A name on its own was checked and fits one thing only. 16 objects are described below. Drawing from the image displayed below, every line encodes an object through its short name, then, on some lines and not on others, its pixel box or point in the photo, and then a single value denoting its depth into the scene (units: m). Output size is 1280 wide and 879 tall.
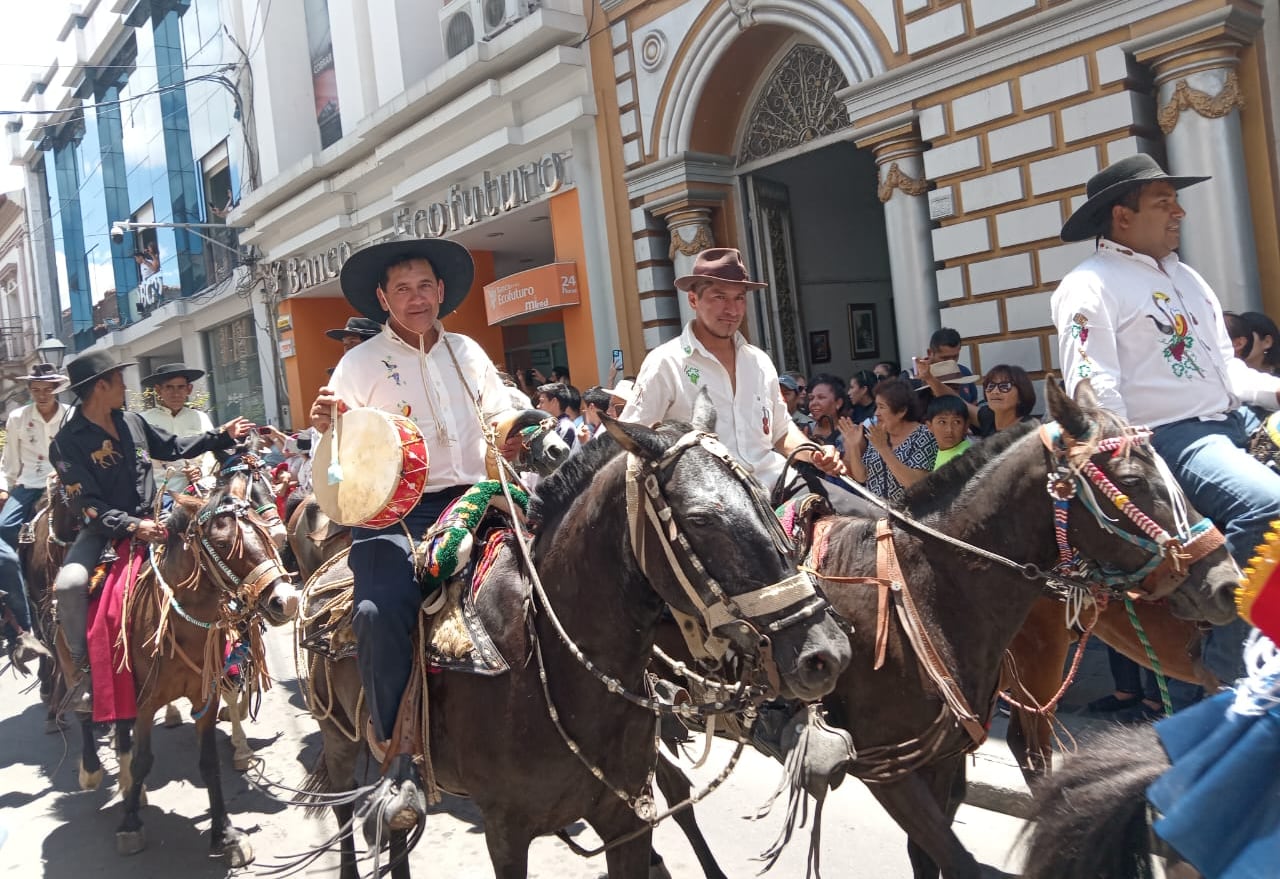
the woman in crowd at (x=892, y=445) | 5.64
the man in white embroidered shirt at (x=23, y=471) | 7.79
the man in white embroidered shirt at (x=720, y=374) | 4.01
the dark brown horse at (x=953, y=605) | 3.03
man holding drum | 3.22
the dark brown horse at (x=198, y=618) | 4.88
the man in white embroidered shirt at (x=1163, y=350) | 3.34
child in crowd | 5.55
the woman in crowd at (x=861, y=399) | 7.79
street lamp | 10.34
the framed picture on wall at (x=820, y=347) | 11.89
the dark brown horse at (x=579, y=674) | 2.54
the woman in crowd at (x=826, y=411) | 7.46
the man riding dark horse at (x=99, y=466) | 5.41
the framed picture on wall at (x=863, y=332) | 12.59
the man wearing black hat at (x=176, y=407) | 7.36
